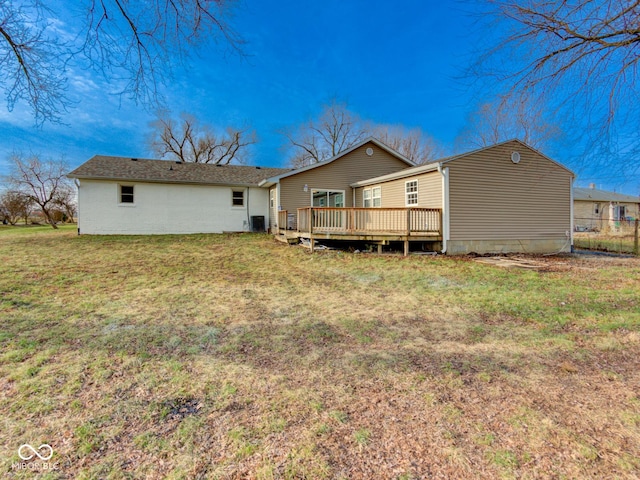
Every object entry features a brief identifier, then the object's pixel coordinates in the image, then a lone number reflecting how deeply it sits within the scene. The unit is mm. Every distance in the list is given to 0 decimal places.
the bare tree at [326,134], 30562
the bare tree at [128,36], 3605
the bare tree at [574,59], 3717
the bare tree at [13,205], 28359
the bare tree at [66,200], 26969
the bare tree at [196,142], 32059
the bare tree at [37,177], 24359
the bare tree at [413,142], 30328
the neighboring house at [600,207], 26312
